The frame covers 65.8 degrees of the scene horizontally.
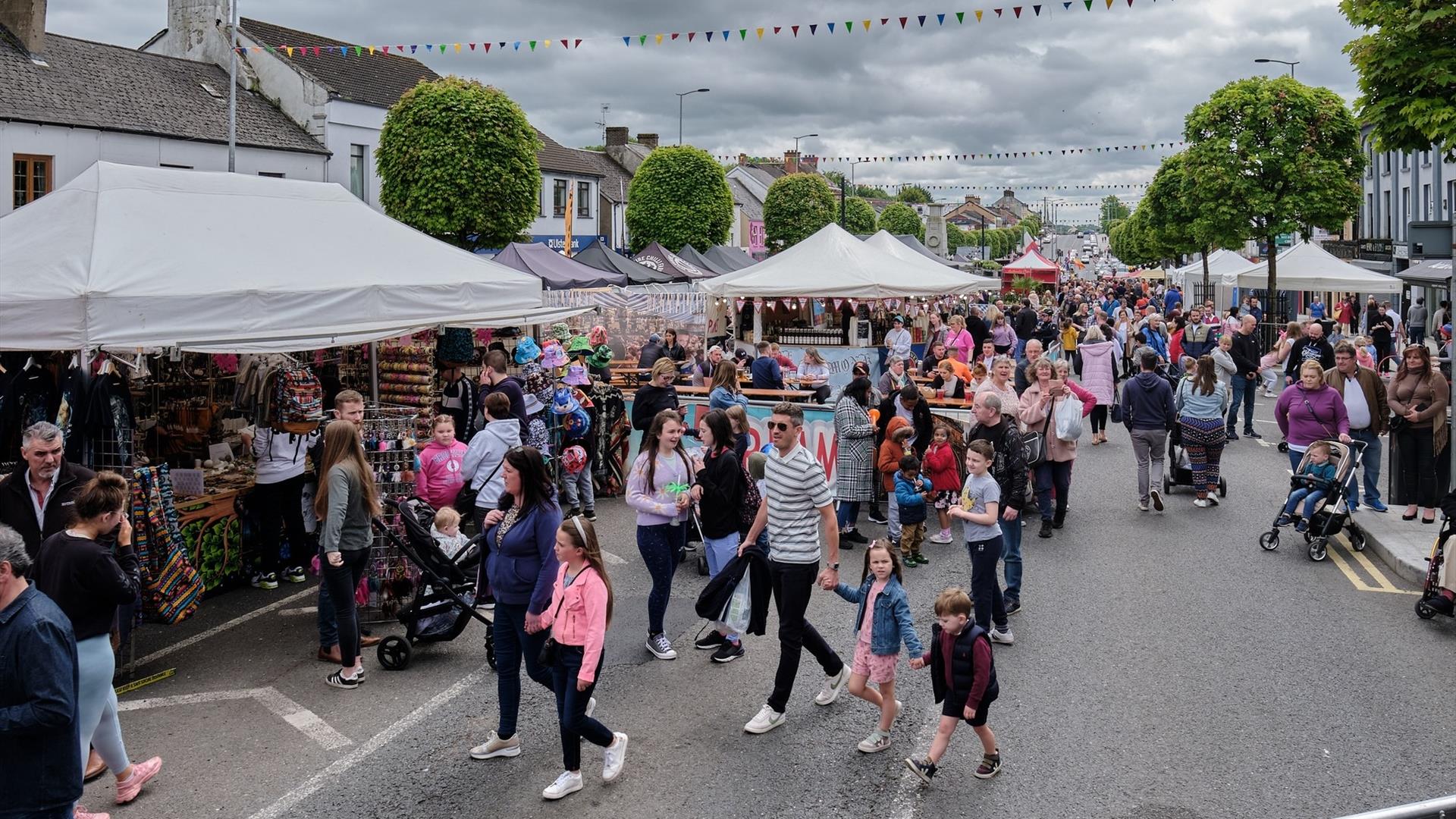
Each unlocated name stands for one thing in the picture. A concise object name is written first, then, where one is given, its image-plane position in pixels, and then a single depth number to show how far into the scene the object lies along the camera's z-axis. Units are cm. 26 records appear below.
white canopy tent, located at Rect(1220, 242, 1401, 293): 2658
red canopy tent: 4172
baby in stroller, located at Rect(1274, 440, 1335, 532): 1063
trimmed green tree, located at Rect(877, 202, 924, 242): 9888
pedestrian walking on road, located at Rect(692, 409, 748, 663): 761
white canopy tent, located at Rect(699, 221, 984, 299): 1989
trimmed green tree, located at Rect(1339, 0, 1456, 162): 1026
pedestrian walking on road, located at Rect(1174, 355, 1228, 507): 1232
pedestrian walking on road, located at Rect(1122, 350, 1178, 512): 1214
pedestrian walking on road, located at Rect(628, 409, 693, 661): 762
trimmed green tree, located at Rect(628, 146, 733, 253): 4650
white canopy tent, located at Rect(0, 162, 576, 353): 784
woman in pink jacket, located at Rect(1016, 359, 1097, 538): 1116
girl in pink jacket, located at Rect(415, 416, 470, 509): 900
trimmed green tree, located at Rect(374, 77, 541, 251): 3153
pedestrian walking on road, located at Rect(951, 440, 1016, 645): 758
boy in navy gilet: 572
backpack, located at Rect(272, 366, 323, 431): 938
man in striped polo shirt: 654
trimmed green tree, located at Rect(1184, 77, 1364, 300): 3272
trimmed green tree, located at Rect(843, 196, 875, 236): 8406
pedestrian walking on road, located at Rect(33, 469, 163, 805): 523
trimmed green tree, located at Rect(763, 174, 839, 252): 6256
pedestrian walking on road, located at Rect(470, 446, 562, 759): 595
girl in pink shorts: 620
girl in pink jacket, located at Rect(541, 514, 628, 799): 559
